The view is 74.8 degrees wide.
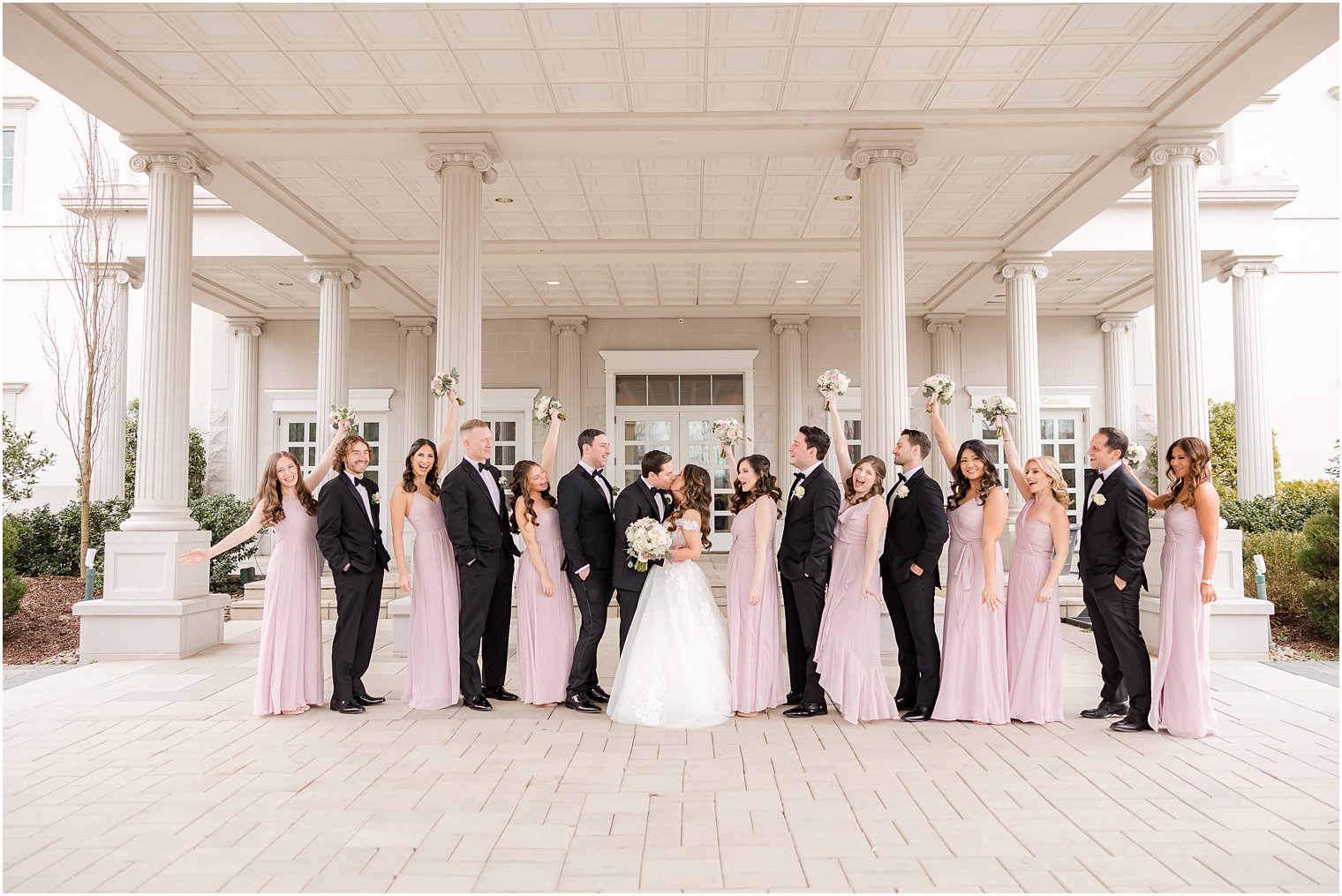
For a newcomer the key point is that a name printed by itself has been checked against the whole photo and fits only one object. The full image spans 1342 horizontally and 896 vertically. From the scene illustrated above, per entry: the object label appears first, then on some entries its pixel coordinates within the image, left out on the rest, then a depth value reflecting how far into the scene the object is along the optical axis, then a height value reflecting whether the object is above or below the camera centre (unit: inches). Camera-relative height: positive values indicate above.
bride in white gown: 213.8 -38.4
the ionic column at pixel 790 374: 598.5 +80.5
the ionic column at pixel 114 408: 422.9 +40.5
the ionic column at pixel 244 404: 598.2 +60.5
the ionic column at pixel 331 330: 460.4 +85.5
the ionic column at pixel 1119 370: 599.5 +82.9
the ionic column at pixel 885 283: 306.3 +73.6
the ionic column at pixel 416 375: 599.8 +80.0
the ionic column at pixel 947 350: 604.7 +97.4
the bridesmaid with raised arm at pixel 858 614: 214.9 -30.5
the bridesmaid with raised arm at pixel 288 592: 222.2 -25.6
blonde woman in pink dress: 214.8 -27.4
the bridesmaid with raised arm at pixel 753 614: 222.4 -31.2
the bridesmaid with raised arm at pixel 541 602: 228.7 -29.0
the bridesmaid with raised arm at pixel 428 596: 229.6 -27.4
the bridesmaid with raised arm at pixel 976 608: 213.6 -28.6
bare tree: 416.8 +105.5
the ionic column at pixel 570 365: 602.2 +86.8
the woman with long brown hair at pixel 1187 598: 202.8 -24.9
